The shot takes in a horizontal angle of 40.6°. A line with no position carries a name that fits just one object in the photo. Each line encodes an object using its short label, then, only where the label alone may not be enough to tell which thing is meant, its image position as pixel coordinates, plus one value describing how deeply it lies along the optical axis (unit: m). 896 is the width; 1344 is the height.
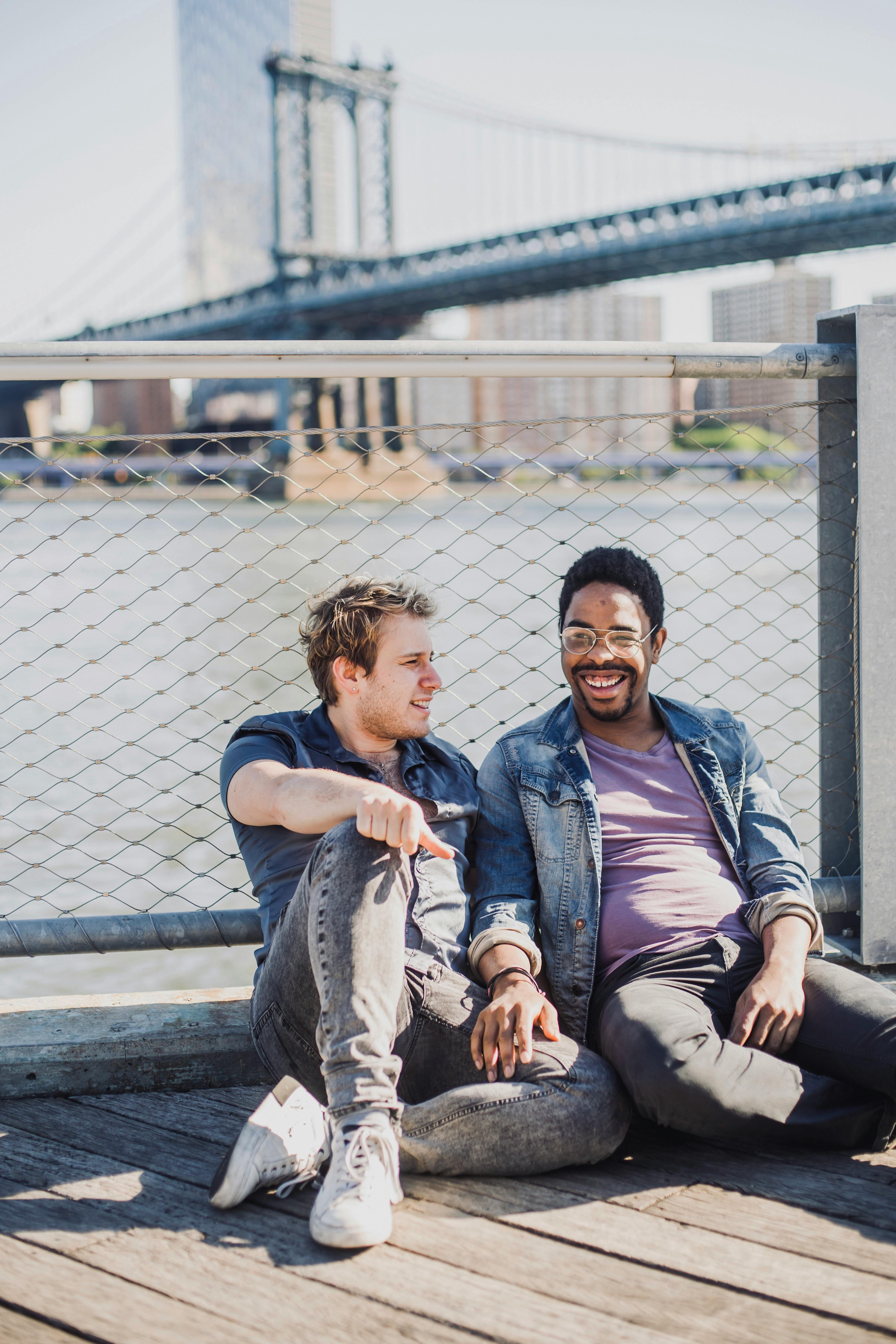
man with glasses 1.45
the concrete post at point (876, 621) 1.81
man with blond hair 1.34
